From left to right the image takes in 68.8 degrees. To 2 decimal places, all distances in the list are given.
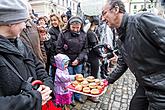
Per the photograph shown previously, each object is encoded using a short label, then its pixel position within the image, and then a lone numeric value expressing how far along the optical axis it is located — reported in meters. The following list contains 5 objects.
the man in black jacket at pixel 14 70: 0.84
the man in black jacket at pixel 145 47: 1.20
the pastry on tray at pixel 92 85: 1.78
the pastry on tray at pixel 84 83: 1.83
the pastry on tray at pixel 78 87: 1.76
